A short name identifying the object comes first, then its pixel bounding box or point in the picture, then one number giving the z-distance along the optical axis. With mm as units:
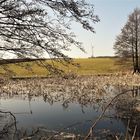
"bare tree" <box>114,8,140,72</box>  19784
